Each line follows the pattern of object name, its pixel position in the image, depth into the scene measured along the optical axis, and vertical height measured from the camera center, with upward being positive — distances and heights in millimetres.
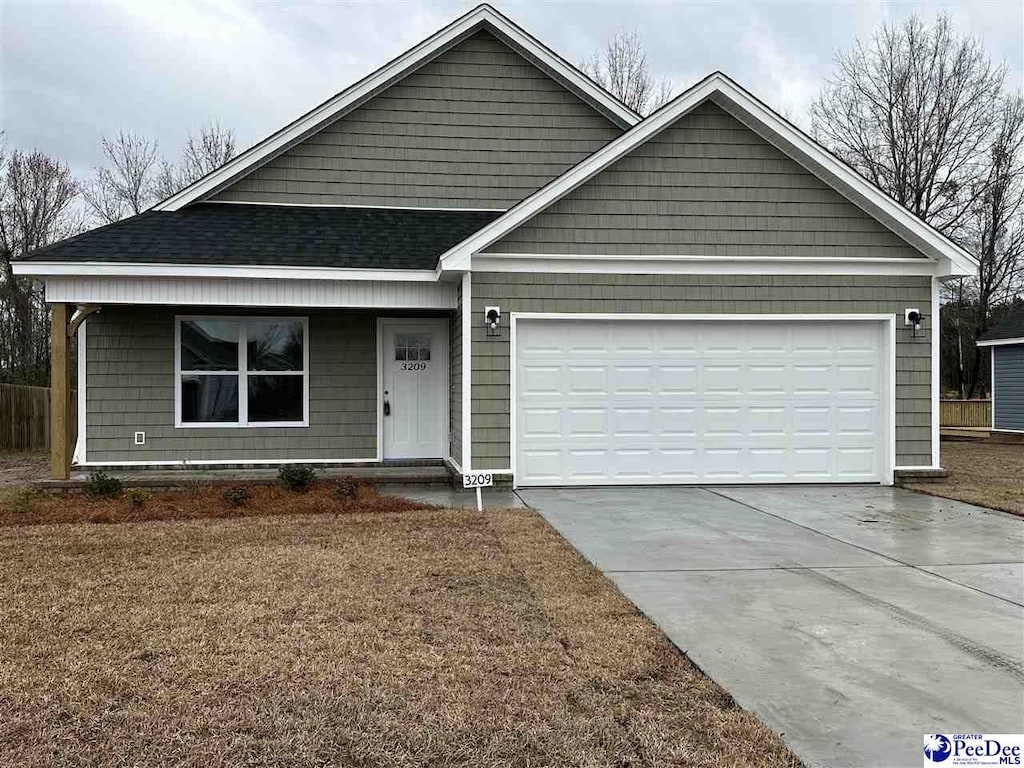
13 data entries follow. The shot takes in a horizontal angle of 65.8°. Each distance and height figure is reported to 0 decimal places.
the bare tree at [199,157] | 30109 +8886
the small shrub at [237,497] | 9000 -1260
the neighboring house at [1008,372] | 21281 +316
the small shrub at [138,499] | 8805 -1249
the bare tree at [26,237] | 24656 +4800
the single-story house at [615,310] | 10203 +1029
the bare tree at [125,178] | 28672 +7774
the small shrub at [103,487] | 9273 -1175
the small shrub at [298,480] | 9844 -1160
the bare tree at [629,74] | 29891 +11794
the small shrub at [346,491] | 9375 -1245
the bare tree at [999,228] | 28031 +6135
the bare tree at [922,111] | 26139 +9107
